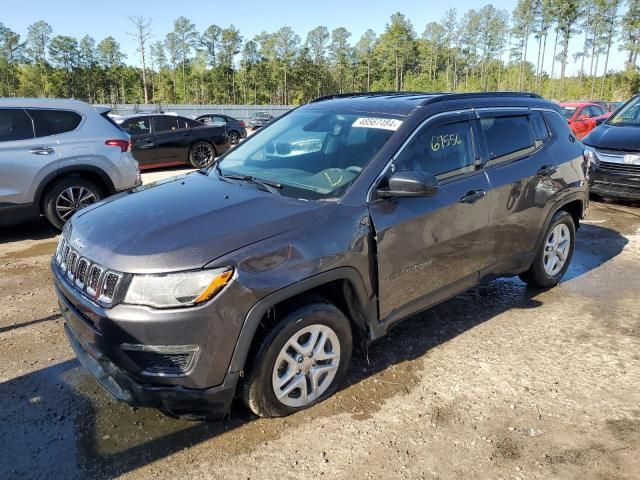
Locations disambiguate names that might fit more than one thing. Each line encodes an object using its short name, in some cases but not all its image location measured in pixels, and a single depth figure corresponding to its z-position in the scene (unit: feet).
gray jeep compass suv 8.36
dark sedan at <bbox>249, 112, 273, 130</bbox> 107.96
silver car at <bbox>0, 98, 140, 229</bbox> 20.90
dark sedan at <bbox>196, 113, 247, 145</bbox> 75.31
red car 53.21
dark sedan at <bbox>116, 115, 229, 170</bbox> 42.83
